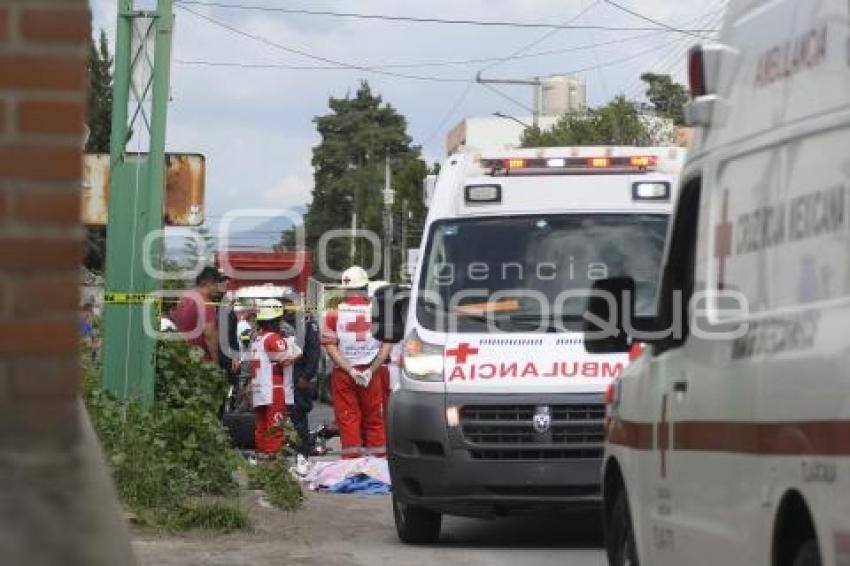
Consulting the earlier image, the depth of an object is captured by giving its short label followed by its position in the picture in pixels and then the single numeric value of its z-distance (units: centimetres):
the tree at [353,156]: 11912
